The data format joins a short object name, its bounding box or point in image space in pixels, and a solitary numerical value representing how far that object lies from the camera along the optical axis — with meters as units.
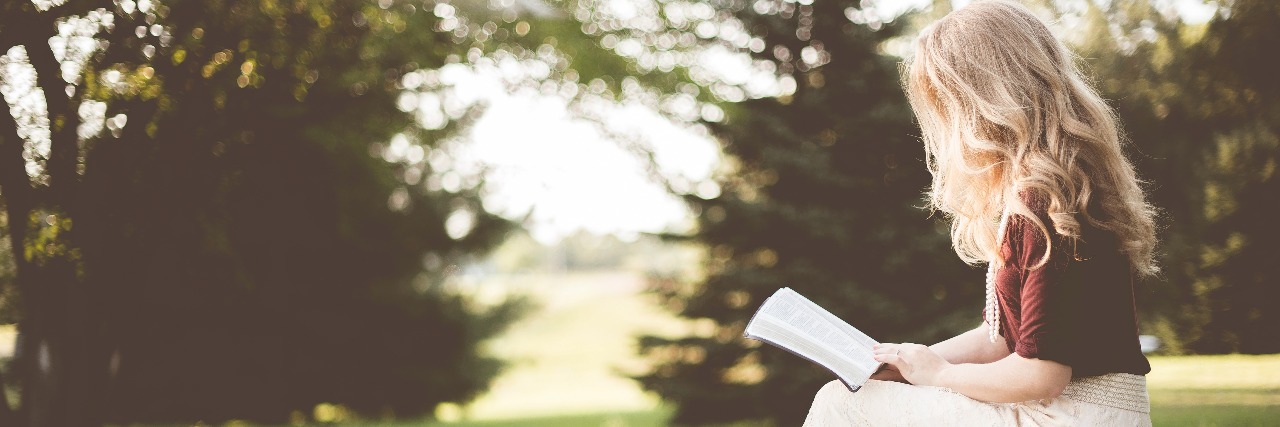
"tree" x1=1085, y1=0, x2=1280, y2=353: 7.67
